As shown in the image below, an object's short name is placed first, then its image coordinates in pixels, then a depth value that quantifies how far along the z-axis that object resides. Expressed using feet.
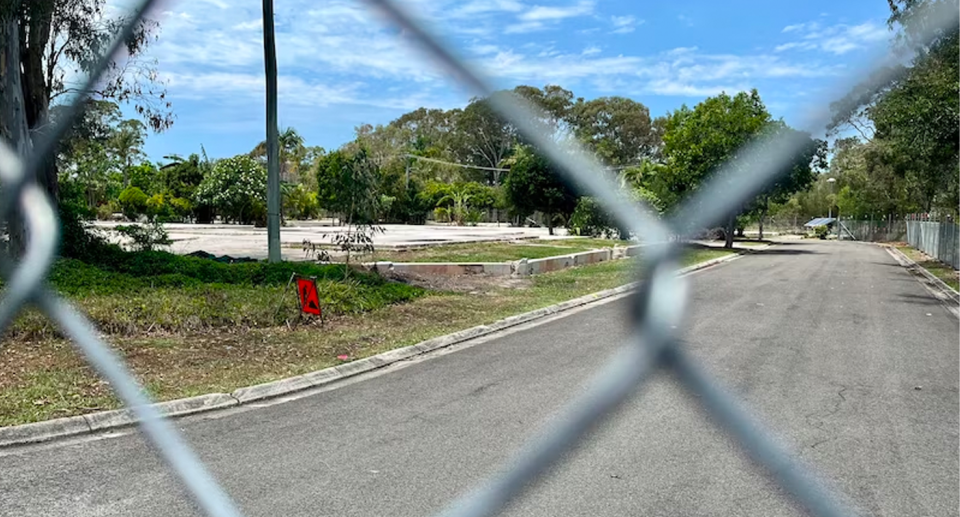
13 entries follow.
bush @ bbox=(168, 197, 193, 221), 140.26
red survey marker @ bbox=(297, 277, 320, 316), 24.44
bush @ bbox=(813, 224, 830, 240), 167.43
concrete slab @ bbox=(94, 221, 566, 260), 60.70
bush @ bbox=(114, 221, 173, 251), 43.34
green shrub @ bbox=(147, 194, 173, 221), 134.21
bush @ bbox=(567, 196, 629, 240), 80.66
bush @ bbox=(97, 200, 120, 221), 140.97
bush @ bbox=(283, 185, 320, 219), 155.43
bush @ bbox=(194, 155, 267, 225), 131.95
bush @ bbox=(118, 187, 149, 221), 136.05
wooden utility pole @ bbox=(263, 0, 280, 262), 30.89
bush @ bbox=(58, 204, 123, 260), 36.18
